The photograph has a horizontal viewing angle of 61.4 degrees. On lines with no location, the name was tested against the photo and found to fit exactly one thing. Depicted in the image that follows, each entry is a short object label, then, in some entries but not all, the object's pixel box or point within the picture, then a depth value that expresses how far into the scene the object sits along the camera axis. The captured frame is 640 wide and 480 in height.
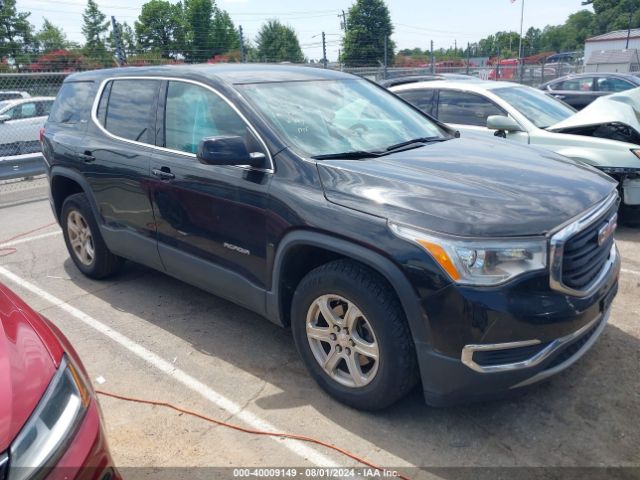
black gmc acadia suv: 2.46
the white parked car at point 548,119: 5.70
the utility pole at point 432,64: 19.69
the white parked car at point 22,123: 11.80
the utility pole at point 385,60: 17.37
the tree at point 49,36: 25.08
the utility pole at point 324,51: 16.56
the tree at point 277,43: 50.98
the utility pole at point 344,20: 55.94
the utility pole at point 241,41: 13.34
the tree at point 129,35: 53.54
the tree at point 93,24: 57.70
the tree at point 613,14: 84.62
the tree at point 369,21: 54.97
